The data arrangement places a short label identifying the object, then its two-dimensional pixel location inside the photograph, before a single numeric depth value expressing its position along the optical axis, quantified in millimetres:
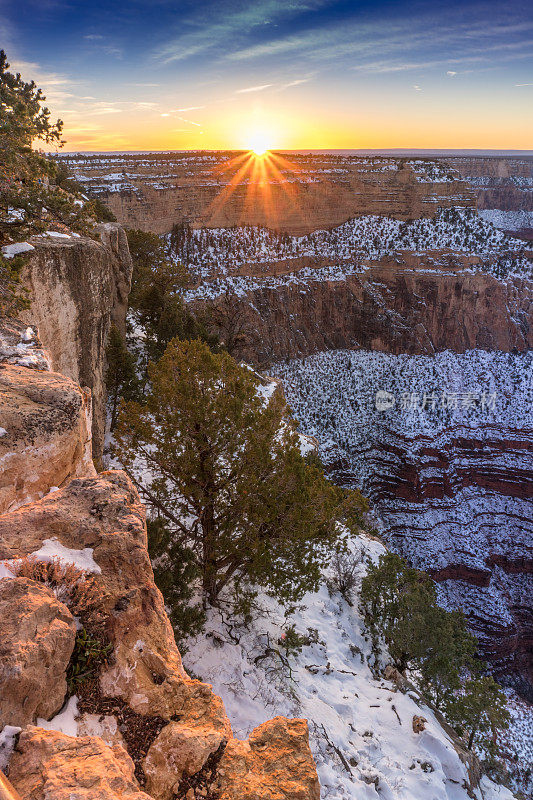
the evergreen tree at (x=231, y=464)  8383
